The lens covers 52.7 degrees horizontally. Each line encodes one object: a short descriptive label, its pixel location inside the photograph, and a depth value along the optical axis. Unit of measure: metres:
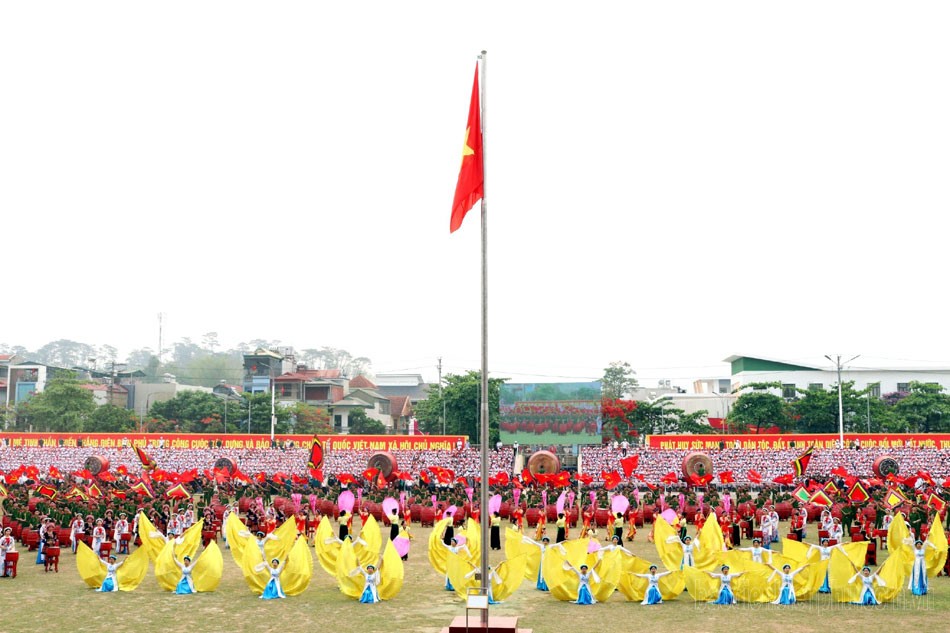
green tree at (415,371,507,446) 56.56
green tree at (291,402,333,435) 66.56
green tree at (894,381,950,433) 56.03
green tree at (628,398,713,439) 55.47
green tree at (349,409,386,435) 70.94
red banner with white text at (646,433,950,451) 44.00
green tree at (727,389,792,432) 55.44
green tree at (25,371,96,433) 60.34
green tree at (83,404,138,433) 60.22
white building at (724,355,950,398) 69.50
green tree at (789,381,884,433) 54.91
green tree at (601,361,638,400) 96.62
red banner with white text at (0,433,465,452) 45.47
